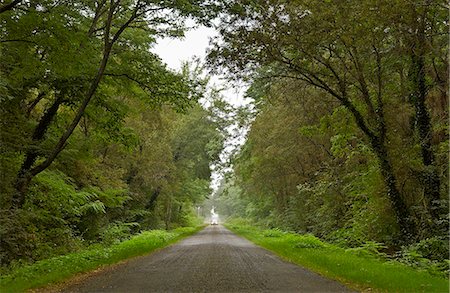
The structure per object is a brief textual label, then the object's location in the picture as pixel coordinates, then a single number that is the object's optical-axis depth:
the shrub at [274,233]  26.44
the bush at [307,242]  17.41
